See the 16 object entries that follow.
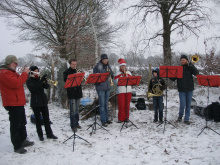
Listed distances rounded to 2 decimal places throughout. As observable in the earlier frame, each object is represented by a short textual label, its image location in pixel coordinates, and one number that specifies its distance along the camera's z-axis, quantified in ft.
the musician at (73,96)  16.10
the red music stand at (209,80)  15.43
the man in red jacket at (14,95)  11.59
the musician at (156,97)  18.76
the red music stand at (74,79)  13.68
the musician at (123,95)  18.67
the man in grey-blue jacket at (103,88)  17.75
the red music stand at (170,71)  16.58
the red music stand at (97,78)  15.31
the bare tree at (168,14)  42.45
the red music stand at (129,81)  16.29
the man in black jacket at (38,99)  13.96
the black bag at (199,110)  20.47
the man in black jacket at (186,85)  17.72
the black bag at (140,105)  24.86
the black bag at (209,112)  19.51
